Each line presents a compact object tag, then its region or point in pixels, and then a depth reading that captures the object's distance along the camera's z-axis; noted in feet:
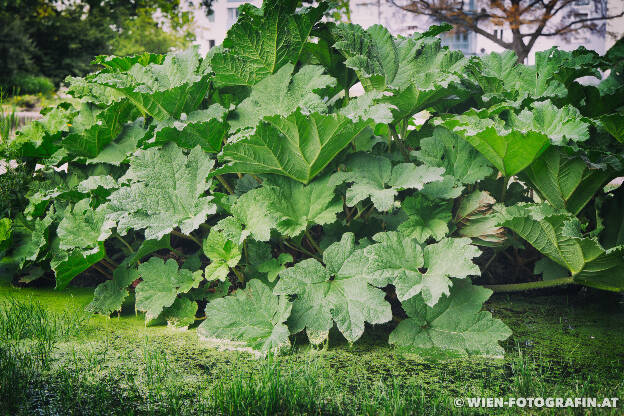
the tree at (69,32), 39.34
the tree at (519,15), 36.83
